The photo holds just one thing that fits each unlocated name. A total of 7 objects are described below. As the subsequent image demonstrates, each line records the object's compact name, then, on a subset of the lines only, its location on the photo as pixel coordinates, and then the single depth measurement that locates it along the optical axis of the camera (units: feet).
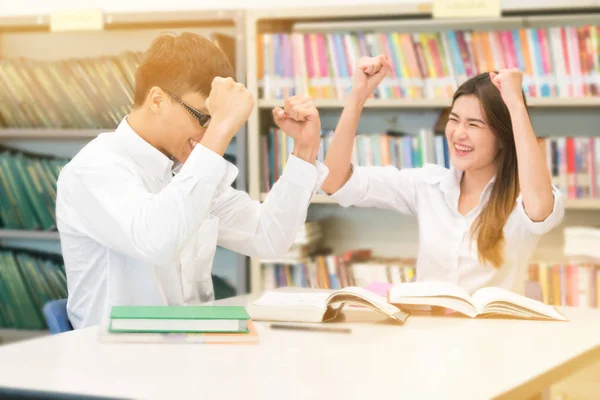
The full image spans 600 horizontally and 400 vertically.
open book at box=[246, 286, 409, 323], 10.86
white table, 9.35
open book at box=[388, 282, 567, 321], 11.07
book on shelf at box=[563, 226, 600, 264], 14.72
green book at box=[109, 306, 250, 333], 10.29
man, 10.69
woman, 12.45
